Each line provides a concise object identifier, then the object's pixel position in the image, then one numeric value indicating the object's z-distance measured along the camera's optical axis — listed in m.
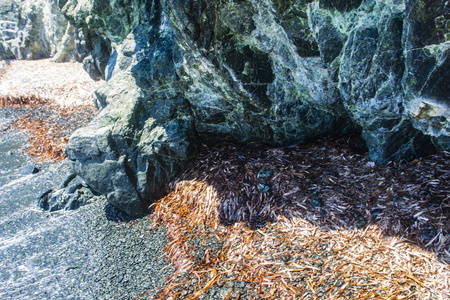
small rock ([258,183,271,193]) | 4.09
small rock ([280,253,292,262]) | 3.30
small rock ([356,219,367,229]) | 3.37
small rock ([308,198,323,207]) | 3.72
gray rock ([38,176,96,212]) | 5.30
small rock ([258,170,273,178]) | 4.26
